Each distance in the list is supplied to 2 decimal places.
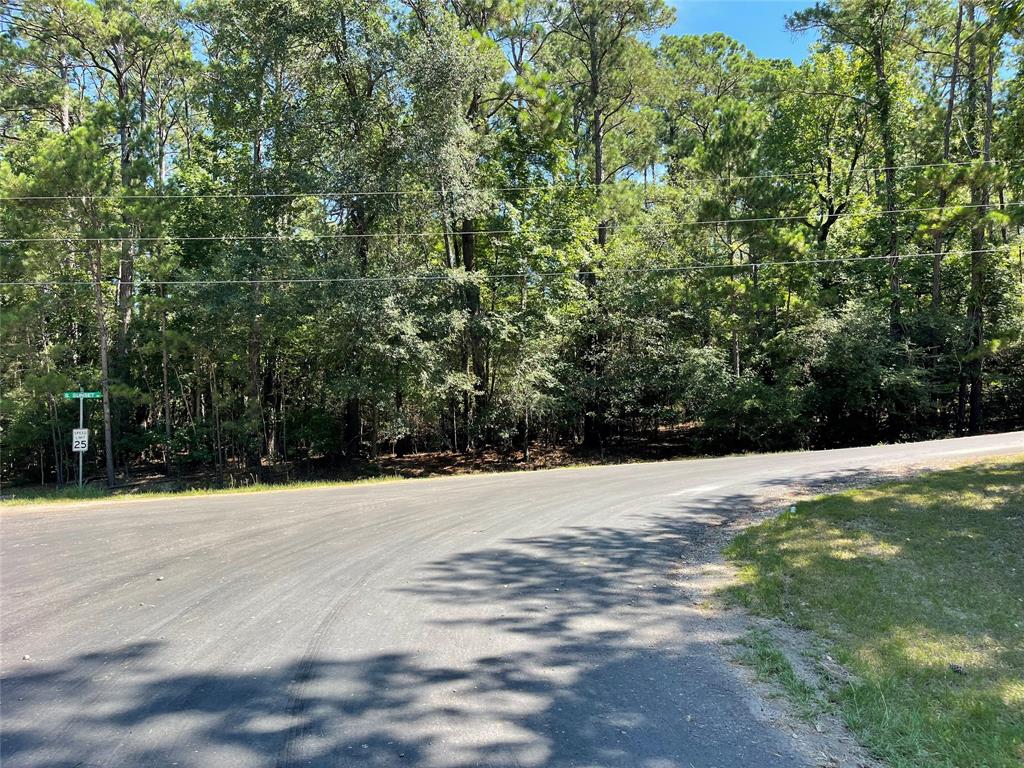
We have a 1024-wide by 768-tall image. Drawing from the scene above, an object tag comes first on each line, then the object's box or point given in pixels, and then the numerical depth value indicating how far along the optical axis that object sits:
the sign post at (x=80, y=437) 15.08
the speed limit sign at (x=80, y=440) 15.11
